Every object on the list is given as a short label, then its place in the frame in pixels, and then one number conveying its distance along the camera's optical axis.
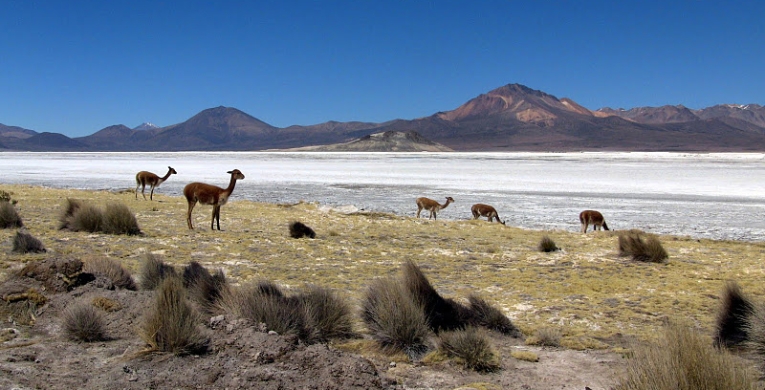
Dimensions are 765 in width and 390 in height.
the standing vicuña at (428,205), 17.77
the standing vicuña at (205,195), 11.64
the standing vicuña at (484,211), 16.45
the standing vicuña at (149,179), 18.72
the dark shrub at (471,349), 4.68
